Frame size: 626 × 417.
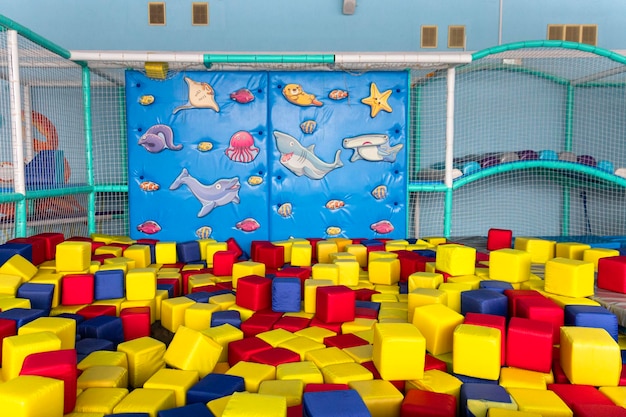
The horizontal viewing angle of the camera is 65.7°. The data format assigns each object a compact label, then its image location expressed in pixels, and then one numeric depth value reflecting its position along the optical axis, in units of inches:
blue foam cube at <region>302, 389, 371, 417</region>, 57.6
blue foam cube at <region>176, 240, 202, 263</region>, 158.4
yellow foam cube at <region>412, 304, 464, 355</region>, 85.4
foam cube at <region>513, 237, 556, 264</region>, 139.5
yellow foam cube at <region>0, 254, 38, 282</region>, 107.0
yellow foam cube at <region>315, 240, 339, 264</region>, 157.8
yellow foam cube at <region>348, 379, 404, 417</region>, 68.4
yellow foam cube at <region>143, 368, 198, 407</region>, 70.5
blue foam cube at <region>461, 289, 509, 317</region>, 95.2
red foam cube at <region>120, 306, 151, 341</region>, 103.9
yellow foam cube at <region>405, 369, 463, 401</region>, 73.0
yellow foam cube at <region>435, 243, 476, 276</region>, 120.3
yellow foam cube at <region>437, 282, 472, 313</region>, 104.0
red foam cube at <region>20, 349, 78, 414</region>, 63.0
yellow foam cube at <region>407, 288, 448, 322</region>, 98.0
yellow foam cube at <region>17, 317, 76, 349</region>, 77.8
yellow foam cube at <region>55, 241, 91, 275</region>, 116.4
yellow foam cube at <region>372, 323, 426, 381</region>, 75.1
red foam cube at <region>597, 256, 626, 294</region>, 109.0
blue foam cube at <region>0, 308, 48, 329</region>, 83.9
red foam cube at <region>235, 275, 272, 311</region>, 109.3
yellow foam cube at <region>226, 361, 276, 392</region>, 74.0
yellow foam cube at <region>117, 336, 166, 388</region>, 84.0
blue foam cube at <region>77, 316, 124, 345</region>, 96.2
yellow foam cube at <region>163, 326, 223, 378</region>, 81.0
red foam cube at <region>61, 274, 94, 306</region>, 111.2
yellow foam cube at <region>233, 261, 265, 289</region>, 127.4
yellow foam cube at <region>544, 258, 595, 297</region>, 101.0
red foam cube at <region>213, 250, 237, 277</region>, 141.7
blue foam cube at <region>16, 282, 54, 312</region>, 102.8
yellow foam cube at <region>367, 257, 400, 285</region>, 132.6
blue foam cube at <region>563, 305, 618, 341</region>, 90.2
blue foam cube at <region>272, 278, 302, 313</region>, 109.7
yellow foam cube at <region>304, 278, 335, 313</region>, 108.7
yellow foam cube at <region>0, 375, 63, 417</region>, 54.4
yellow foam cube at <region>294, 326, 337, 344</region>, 92.7
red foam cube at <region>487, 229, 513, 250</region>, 156.9
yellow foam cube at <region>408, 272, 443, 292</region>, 112.1
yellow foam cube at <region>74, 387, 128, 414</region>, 65.2
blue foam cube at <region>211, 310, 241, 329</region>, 100.9
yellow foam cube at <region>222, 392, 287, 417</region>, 56.7
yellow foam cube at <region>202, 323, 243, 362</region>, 89.6
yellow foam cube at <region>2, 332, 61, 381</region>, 69.1
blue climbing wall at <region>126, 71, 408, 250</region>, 185.3
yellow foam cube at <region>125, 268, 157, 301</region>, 114.1
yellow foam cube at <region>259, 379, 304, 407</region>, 68.6
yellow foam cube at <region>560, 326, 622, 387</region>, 76.0
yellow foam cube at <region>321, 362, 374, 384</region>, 74.1
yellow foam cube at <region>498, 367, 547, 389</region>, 74.7
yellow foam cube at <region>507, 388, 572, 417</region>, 65.6
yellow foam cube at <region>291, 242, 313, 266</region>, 149.7
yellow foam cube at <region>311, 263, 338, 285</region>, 122.3
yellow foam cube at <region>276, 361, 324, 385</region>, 75.2
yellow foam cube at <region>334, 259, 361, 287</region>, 128.7
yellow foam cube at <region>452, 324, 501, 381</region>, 76.0
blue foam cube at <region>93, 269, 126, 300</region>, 114.0
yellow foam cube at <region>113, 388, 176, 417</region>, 63.7
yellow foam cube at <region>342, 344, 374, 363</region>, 81.9
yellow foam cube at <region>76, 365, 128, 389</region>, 72.3
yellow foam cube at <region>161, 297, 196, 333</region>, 108.7
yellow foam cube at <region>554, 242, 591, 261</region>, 132.3
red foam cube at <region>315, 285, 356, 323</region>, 100.4
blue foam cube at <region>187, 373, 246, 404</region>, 68.2
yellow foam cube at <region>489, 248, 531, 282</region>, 114.0
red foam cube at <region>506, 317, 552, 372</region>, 79.1
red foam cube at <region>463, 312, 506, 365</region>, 82.0
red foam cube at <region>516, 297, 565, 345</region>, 91.0
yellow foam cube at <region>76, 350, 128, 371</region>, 79.0
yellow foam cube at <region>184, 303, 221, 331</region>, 104.3
